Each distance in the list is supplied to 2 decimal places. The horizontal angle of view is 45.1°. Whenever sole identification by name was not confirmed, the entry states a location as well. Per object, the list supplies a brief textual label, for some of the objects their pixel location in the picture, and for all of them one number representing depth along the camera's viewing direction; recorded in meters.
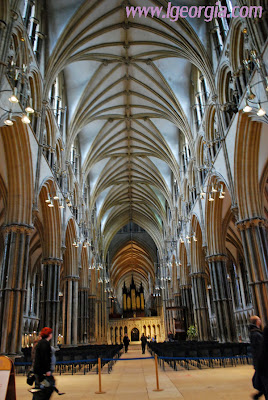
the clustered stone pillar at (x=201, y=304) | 23.31
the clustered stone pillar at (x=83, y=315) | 27.94
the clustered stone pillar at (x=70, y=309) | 23.09
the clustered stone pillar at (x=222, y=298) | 17.30
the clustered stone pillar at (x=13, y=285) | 11.76
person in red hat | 4.59
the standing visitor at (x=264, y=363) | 4.22
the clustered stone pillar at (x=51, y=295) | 17.67
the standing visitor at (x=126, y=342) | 26.59
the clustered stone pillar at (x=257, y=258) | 12.59
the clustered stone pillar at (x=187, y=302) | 28.47
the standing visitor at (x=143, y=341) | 22.34
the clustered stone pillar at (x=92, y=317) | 32.00
